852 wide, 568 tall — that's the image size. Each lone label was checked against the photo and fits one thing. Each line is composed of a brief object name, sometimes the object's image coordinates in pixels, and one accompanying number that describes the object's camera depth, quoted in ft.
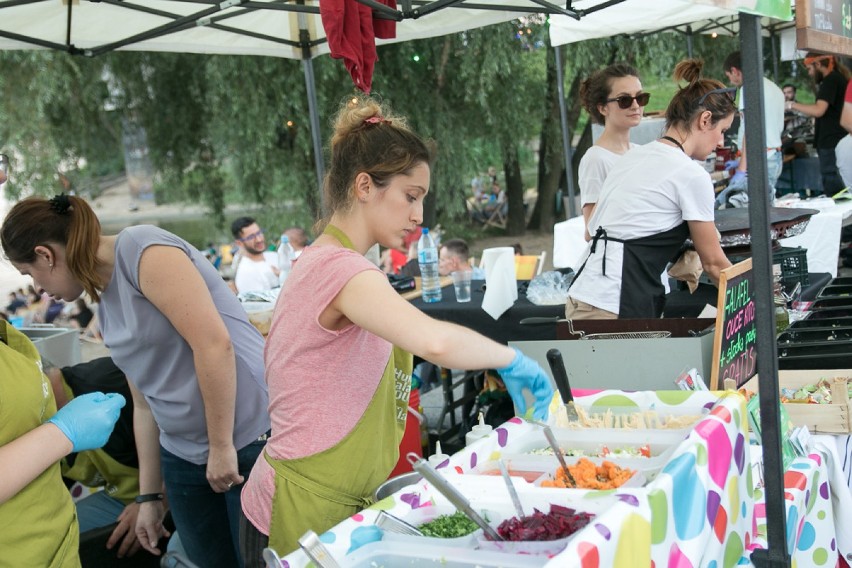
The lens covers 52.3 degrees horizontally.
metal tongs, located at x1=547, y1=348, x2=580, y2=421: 6.75
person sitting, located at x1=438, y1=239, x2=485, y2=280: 18.95
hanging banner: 5.54
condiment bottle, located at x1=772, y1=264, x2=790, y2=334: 10.18
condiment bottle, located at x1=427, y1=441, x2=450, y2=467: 7.37
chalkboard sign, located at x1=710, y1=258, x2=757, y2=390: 8.24
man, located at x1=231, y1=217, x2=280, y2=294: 23.81
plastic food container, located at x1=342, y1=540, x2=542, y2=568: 4.54
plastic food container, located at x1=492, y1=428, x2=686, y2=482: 6.11
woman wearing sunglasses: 12.84
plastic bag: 13.79
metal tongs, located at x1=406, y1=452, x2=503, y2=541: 4.77
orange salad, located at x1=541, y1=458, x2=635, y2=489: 5.66
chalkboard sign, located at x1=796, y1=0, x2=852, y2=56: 6.71
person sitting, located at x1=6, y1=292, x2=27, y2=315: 38.22
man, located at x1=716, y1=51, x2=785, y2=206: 18.06
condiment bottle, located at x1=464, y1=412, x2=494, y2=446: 8.05
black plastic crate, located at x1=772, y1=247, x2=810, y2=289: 11.33
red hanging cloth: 12.35
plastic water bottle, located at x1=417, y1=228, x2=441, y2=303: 15.16
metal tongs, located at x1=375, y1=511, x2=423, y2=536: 4.97
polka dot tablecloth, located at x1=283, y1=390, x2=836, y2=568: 4.68
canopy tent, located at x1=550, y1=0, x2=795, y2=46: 21.99
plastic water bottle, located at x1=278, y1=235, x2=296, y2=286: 21.31
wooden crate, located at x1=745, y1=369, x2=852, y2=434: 8.39
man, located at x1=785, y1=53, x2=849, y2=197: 25.79
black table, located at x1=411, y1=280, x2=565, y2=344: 13.42
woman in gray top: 7.22
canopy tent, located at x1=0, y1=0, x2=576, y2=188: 14.66
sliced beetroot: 4.76
